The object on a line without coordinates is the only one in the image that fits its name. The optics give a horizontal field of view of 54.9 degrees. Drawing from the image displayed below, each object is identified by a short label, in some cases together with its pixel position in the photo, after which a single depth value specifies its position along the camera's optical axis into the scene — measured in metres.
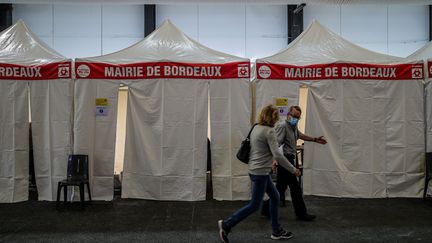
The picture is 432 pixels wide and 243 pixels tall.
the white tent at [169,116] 6.48
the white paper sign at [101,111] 6.47
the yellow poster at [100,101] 6.47
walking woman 4.20
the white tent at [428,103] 6.69
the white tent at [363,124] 6.65
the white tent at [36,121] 6.45
